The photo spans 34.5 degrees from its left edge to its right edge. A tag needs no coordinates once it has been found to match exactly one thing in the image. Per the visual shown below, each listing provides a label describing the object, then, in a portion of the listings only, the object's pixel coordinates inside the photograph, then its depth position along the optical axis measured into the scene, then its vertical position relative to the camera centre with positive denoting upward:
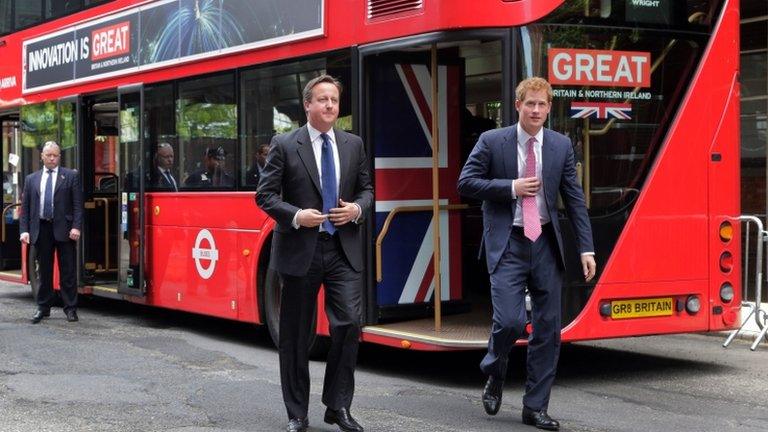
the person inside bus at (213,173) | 10.96 +0.11
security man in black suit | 12.73 -0.35
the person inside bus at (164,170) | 11.88 +0.16
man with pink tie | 7.00 -0.30
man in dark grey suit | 6.63 -0.34
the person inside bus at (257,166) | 10.39 +0.16
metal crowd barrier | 10.91 -1.12
